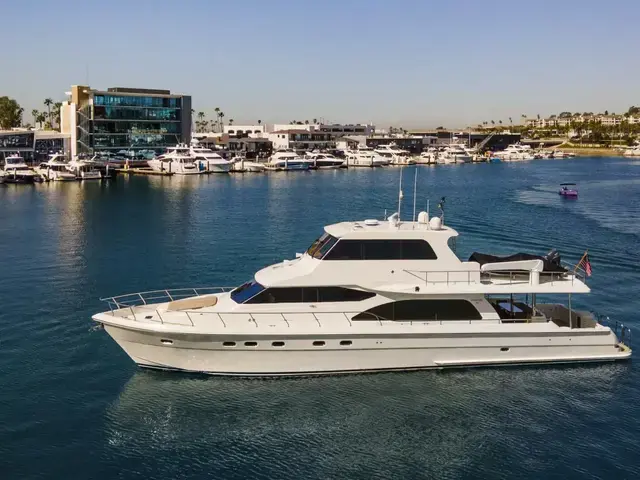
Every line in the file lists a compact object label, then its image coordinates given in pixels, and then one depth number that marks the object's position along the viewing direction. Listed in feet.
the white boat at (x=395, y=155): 450.30
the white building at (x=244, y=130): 523.01
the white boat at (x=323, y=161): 404.16
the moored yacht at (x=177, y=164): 334.03
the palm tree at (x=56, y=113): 513.86
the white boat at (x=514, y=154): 537.40
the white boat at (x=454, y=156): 487.20
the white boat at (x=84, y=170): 297.94
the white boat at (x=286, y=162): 386.11
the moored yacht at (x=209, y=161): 345.31
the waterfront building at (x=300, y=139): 472.85
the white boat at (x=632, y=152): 602.03
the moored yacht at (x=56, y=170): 290.15
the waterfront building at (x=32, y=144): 337.31
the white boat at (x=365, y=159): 430.20
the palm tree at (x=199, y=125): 622.50
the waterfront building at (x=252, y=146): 454.77
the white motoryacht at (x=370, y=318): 60.13
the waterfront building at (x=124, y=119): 363.76
